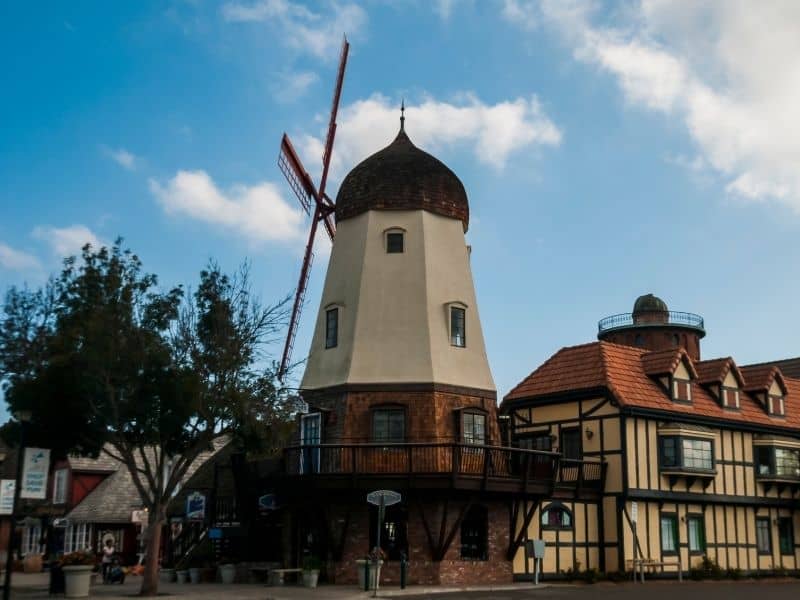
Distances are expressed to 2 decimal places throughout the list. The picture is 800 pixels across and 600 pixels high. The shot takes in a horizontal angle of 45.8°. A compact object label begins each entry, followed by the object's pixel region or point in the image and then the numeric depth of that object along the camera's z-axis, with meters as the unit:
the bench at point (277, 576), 25.73
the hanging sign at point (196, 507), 30.72
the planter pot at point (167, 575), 29.17
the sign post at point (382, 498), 22.23
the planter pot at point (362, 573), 23.50
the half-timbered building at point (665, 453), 29.30
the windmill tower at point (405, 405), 25.45
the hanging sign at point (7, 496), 19.06
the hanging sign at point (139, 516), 34.91
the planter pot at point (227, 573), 27.50
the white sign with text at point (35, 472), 19.78
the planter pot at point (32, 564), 35.78
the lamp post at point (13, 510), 18.52
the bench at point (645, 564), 28.39
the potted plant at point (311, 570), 24.67
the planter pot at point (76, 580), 21.39
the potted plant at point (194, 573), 27.92
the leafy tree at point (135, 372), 22.19
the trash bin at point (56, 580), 22.27
